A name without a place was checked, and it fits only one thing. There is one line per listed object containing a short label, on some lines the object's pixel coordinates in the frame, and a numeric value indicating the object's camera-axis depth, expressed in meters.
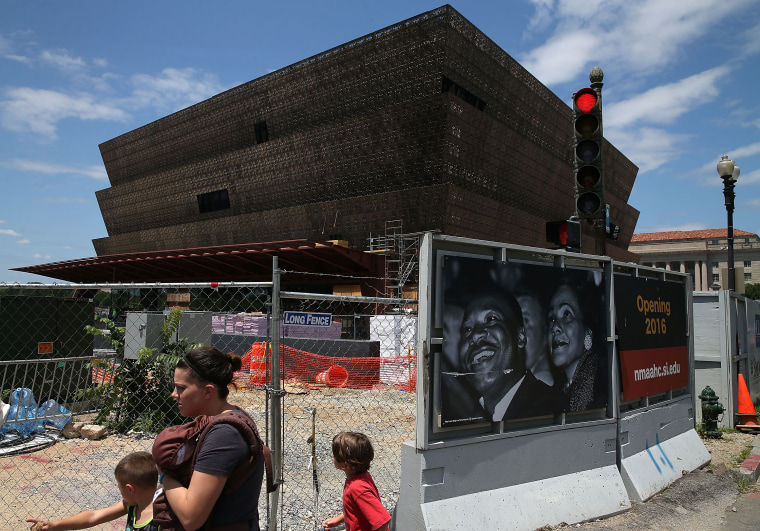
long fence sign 4.88
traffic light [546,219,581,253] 6.36
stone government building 104.44
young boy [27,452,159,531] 2.81
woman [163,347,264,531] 2.25
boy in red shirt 3.38
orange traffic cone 10.64
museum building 31.55
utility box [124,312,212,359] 9.09
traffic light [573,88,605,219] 6.61
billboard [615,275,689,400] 6.62
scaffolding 30.92
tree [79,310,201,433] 9.18
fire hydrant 9.62
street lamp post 13.52
